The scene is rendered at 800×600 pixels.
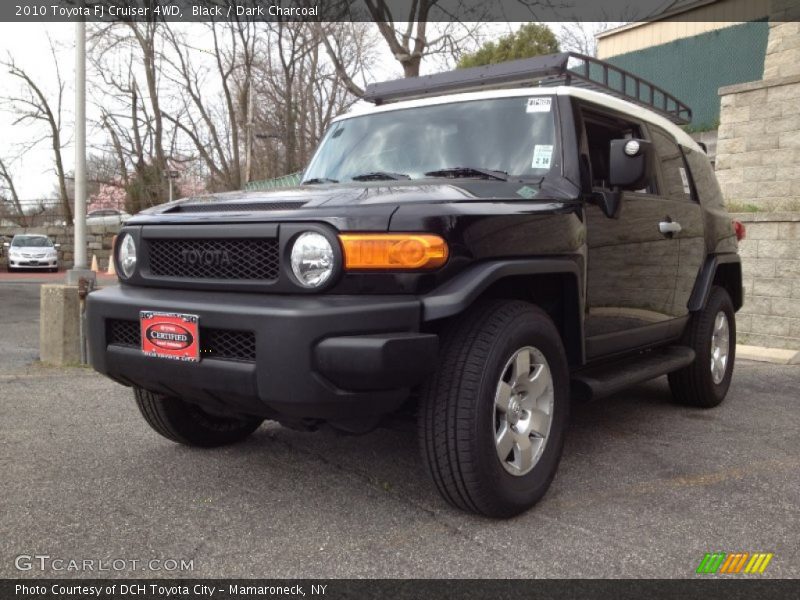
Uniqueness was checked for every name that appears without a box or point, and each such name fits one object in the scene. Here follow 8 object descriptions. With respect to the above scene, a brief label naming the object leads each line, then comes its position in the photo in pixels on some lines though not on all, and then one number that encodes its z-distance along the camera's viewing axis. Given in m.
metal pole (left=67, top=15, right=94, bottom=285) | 7.87
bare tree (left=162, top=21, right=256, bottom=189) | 26.58
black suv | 2.56
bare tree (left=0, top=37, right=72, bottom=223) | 35.12
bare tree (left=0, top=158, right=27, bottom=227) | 42.76
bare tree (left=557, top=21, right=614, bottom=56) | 31.04
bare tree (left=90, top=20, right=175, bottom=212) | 28.59
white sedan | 26.38
